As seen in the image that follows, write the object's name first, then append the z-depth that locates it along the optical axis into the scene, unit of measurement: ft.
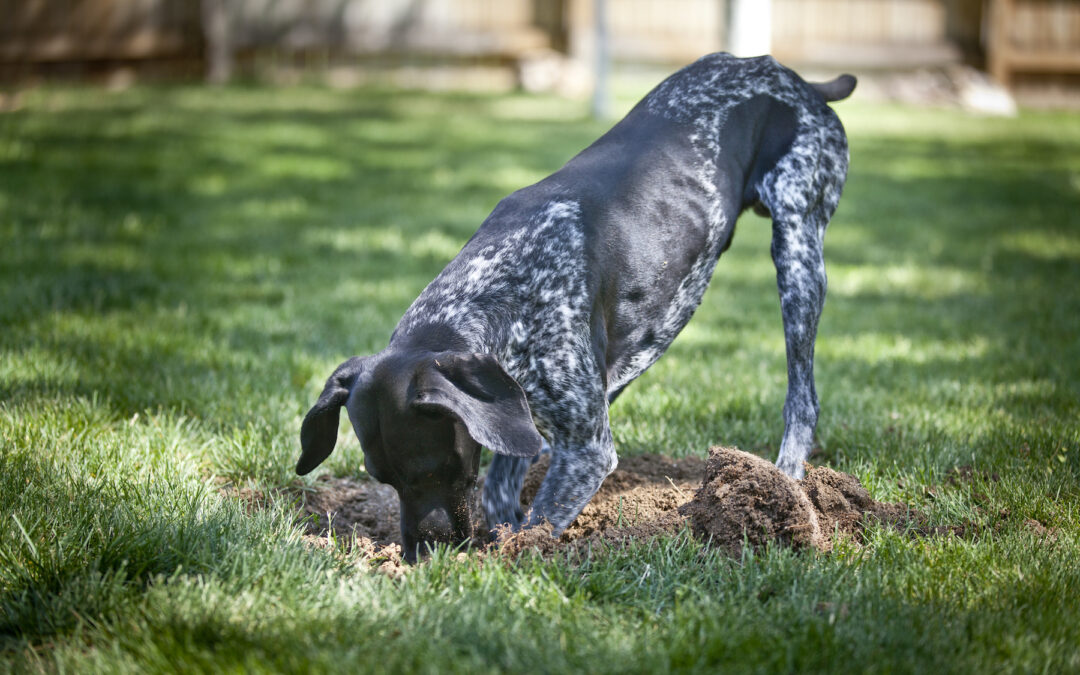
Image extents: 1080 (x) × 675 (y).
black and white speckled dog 9.35
